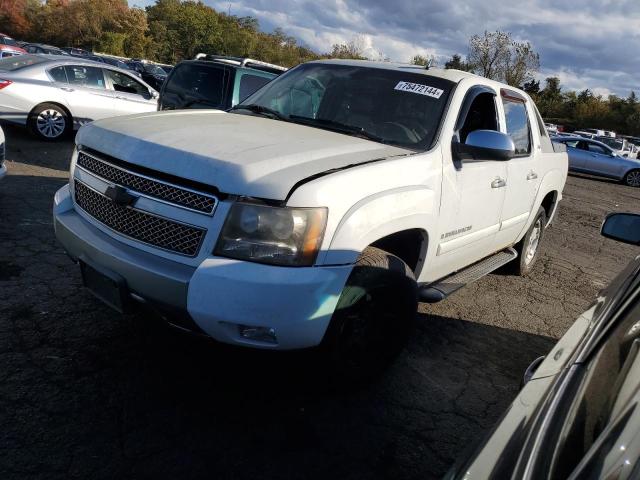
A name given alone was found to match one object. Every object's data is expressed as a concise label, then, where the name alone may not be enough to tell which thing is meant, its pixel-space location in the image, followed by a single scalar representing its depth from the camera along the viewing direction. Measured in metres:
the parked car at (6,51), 19.70
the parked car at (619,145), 23.55
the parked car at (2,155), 5.40
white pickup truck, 2.39
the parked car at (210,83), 7.58
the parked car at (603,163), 18.89
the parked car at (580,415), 1.00
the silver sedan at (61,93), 8.74
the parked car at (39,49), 27.09
